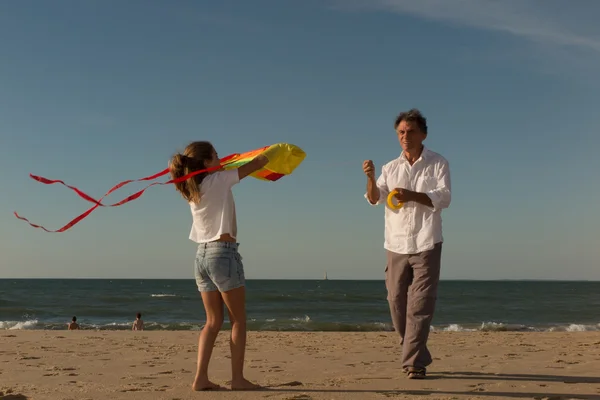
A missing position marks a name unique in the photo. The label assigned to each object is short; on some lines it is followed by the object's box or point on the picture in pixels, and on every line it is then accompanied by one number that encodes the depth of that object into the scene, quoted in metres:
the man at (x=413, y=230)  4.62
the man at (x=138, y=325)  17.44
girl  4.18
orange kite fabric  4.60
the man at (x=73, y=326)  17.34
